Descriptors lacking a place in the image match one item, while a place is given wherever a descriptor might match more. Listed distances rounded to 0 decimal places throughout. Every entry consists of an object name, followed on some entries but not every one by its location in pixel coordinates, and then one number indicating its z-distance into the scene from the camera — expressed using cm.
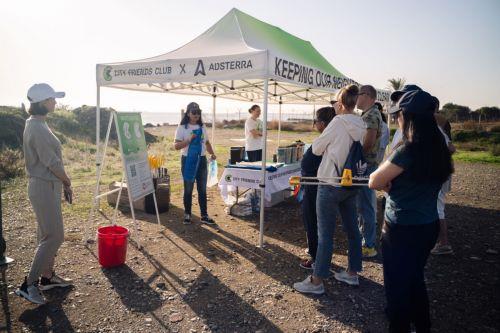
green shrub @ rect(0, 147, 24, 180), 934
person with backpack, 314
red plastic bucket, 401
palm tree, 4203
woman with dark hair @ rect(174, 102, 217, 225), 545
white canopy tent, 455
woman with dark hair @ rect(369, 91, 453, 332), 202
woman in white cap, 315
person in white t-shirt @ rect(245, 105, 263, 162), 754
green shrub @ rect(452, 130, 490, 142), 2369
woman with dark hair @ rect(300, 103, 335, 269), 377
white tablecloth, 561
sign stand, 454
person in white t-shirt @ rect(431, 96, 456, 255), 435
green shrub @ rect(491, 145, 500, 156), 1762
